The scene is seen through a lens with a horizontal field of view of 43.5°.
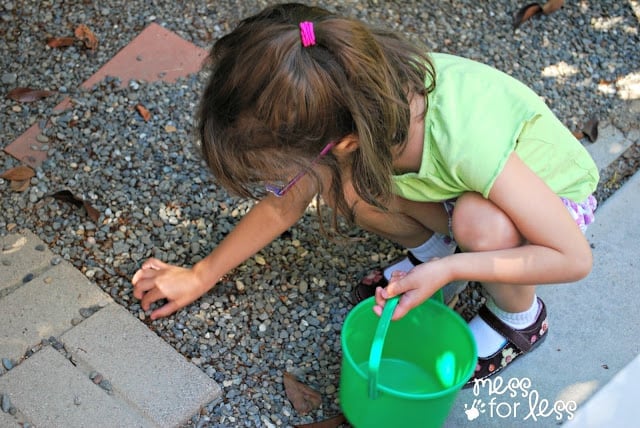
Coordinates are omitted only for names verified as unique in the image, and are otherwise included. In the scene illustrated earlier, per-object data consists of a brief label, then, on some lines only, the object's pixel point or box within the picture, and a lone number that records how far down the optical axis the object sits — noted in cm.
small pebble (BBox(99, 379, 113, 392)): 192
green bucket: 169
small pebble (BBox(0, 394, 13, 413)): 185
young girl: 147
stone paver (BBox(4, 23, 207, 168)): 267
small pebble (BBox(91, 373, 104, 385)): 193
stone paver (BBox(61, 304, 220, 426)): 190
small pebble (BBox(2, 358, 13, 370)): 194
